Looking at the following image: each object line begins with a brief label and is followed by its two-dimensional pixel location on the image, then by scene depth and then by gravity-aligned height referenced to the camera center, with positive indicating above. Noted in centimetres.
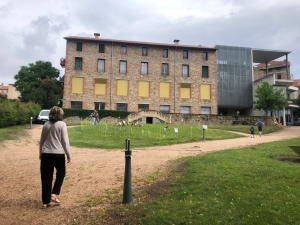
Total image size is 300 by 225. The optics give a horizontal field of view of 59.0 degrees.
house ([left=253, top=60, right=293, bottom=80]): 5434 +1233
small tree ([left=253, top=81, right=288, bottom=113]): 3522 +341
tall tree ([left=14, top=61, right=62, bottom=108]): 3984 +671
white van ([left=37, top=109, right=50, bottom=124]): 2766 +64
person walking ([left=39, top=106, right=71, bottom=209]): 466 -53
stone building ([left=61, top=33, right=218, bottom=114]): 4141 +761
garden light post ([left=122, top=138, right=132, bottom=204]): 468 -106
